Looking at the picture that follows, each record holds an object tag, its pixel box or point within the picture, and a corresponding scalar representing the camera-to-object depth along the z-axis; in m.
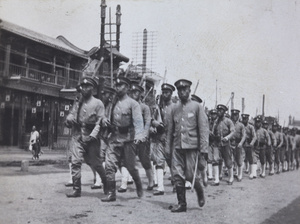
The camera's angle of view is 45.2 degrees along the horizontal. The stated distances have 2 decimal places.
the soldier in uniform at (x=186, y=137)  5.84
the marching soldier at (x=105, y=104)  8.07
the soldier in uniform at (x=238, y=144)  11.07
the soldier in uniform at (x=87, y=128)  6.64
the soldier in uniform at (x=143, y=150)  8.05
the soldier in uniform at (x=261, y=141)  13.21
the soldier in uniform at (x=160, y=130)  8.07
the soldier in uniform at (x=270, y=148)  13.99
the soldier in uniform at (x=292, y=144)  17.02
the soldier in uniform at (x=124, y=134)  6.56
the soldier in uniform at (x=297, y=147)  17.45
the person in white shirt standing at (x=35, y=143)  16.59
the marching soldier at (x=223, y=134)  10.31
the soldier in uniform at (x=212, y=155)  10.02
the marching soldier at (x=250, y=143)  12.13
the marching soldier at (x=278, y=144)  15.16
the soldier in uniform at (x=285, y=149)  16.19
